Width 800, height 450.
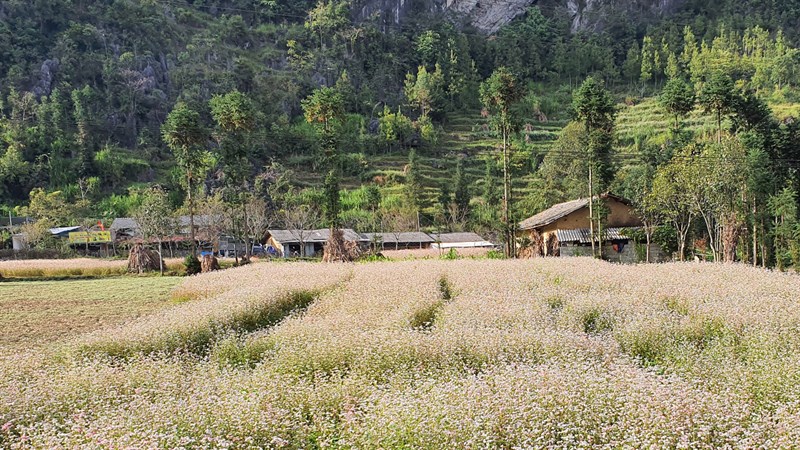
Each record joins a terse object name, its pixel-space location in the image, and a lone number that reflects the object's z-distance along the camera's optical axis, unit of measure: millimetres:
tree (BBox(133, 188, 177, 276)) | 53500
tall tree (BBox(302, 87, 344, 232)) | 49750
